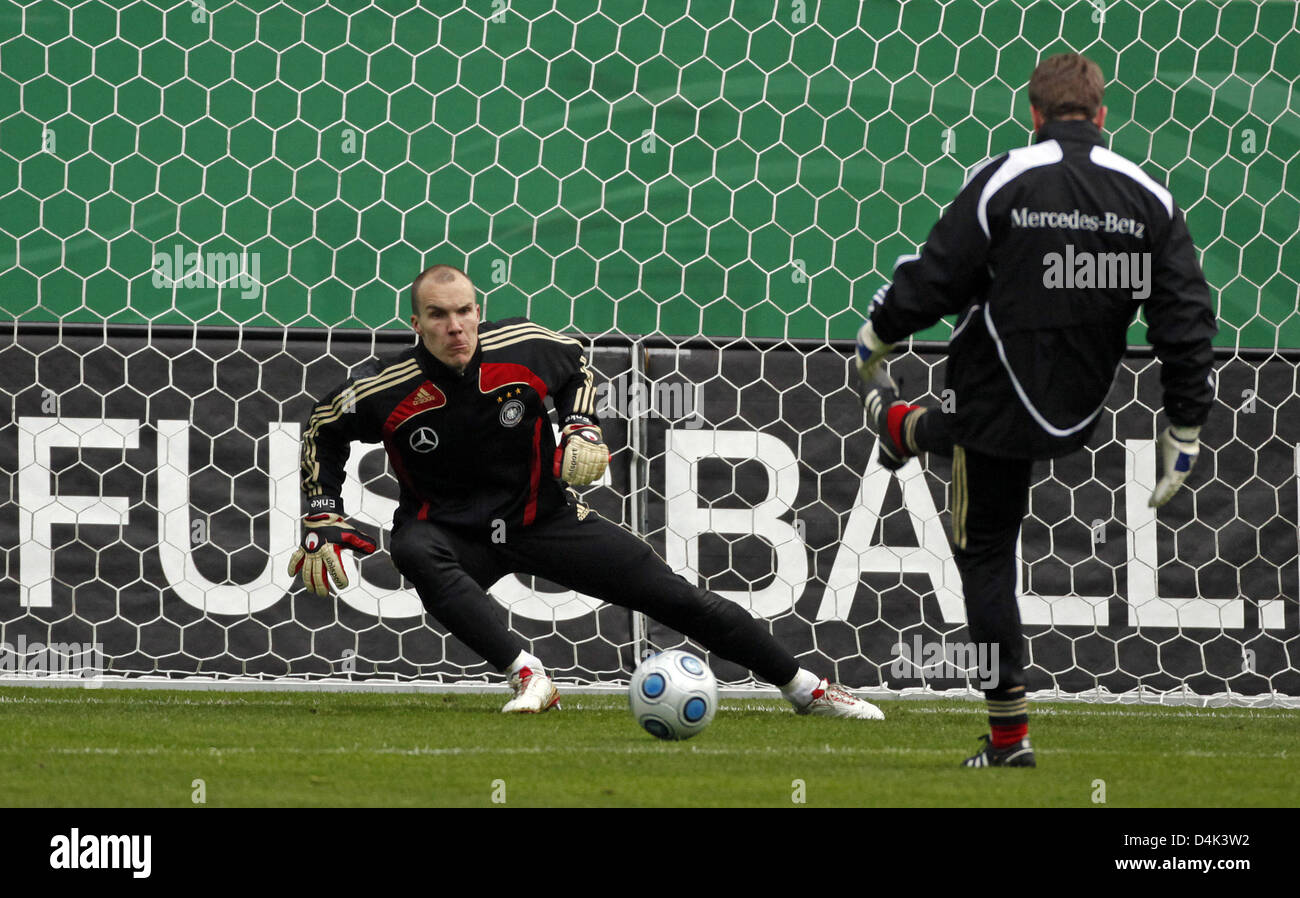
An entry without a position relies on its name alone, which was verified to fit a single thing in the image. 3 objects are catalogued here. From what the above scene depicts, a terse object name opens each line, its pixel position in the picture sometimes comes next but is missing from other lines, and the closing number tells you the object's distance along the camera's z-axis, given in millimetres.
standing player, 6590
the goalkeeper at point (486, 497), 9000
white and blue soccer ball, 7746
